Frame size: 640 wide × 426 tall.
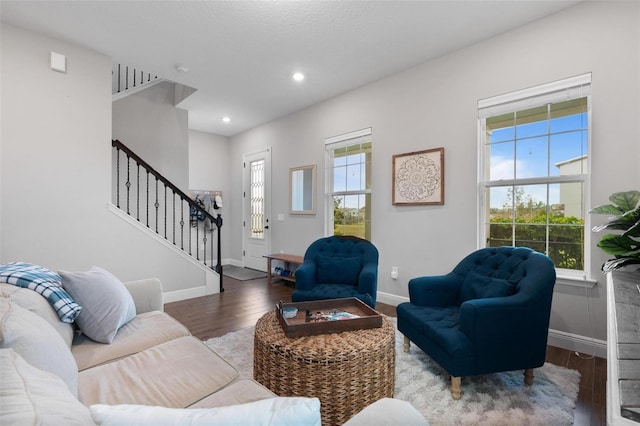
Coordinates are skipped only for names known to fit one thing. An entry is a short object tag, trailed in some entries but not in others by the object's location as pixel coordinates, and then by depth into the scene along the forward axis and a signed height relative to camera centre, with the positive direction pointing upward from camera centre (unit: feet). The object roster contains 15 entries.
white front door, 19.69 +0.18
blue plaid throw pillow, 5.12 -1.29
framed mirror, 16.53 +1.25
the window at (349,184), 14.23 +1.39
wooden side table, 15.97 -2.62
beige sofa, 1.91 -2.28
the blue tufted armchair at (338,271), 9.23 -1.97
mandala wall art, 11.34 +1.36
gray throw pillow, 5.55 -1.75
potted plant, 6.57 -0.35
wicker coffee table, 5.04 -2.68
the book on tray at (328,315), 6.34 -2.25
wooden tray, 5.75 -2.22
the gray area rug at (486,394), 5.75 -3.85
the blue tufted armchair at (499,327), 6.19 -2.50
